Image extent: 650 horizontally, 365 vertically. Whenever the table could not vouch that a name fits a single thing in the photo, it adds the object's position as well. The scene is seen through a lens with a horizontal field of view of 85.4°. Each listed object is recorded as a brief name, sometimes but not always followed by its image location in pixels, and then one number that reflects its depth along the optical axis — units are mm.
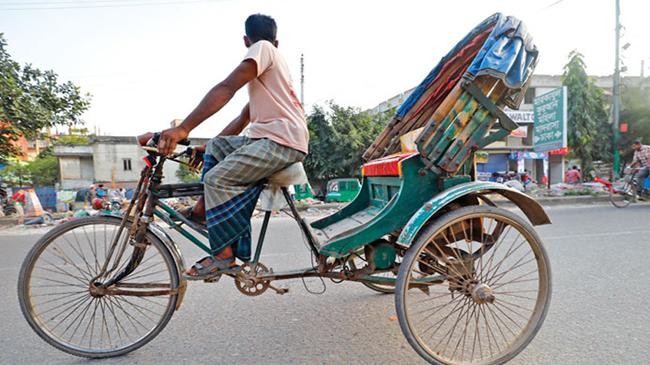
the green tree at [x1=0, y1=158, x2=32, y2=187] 18422
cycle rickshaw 1836
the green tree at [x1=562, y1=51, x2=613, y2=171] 18078
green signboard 11281
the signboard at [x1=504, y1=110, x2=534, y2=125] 21822
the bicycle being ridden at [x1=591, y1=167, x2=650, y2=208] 8492
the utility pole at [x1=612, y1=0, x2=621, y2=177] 13641
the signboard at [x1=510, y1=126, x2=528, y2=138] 22250
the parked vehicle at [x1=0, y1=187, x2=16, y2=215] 8836
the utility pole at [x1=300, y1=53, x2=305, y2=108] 18402
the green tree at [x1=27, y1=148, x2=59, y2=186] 26581
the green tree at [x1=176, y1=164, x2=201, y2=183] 20938
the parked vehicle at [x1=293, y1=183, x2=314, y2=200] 9147
